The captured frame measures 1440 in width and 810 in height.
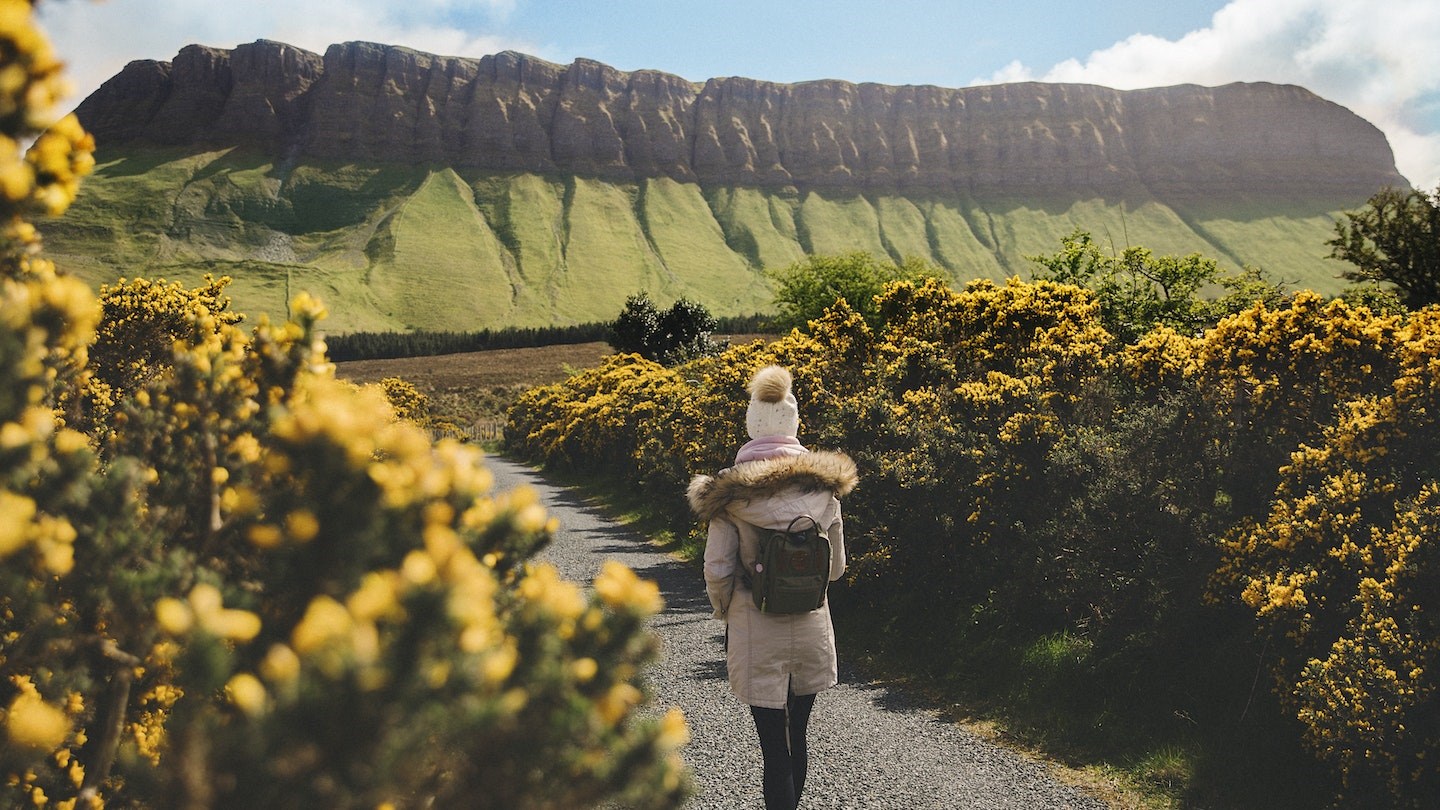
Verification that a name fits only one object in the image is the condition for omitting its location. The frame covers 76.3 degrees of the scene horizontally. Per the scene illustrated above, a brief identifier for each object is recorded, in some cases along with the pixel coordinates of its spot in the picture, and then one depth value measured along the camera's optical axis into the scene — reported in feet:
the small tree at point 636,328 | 162.86
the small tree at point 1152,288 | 50.17
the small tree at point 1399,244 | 47.11
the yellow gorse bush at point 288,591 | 4.10
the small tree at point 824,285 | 116.98
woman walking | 15.49
